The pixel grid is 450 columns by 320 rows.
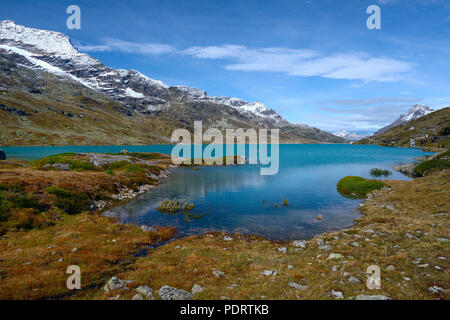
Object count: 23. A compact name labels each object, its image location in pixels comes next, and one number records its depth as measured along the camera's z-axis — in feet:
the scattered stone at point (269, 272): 51.10
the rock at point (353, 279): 42.95
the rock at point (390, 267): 47.57
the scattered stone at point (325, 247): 66.00
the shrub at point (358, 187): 147.99
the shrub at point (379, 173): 217.89
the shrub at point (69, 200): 101.13
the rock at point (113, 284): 43.48
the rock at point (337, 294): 38.42
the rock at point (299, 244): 70.92
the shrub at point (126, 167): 205.22
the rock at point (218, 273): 51.01
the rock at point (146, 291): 40.88
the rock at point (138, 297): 39.59
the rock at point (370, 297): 36.30
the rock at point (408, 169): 208.85
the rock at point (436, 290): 38.06
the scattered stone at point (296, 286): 43.23
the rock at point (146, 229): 86.90
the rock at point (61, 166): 177.02
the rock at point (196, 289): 43.29
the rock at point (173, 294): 40.60
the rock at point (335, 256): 56.44
